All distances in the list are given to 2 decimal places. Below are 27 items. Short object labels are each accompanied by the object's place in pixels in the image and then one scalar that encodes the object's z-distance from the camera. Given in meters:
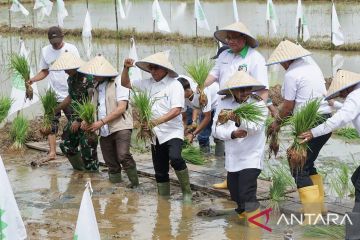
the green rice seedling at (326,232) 7.01
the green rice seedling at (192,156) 10.45
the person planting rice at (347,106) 6.75
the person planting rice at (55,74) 10.64
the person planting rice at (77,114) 9.50
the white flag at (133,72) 14.68
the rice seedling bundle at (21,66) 11.27
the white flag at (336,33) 20.08
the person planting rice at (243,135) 7.25
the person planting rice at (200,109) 9.47
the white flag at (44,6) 23.59
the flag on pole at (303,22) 21.14
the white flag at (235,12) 20.79
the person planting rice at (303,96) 7.70
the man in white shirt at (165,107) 8.42
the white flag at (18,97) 12.73
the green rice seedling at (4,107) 11.44
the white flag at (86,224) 5.16
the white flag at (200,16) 21.68
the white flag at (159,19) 21.91
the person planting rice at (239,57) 7.95
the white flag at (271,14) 21.52
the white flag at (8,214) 5.59
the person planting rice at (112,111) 9.15
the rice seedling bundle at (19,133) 11.75
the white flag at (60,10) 23.06
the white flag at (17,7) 24.58
